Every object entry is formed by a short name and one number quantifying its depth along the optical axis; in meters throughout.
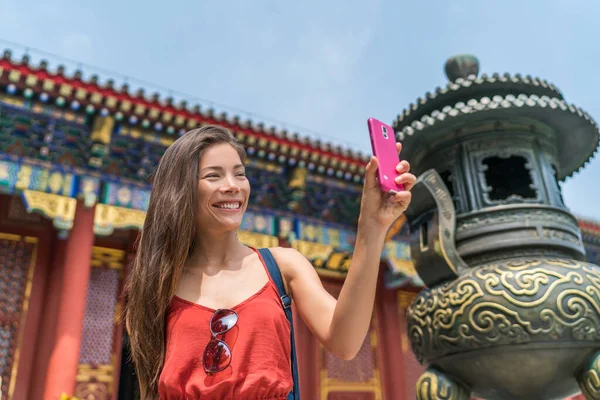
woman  1.00
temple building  5.34
